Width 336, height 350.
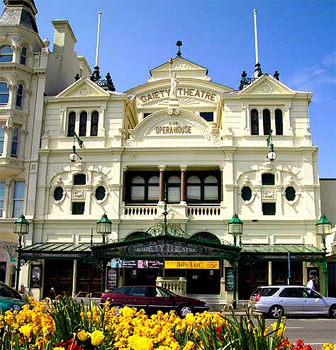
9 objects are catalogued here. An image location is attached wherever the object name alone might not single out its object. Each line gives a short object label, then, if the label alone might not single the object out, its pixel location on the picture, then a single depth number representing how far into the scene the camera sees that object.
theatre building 28.23
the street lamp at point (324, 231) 25.30
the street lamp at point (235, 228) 24.72
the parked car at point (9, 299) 13.31
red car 18.39
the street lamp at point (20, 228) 26.27
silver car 20.22
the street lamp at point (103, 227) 25.70
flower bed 5.19
